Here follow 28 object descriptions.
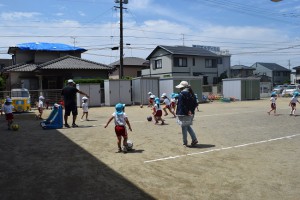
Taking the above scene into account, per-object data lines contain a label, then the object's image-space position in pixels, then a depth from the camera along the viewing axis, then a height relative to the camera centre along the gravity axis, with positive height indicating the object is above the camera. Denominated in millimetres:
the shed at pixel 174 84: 27328 +997
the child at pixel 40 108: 16423 -596
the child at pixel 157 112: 12781 -658
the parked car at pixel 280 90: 43438 +540
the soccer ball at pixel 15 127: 11594 -1077
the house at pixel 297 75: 68050 +4020
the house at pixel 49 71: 30219 +2466
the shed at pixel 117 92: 25812 +338
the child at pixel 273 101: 16188 -353
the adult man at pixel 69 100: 12008 -125
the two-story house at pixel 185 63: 45250 +4799
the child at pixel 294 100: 15484 -305
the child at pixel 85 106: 15008 -448
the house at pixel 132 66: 52219 +4867
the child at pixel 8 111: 11912 -512
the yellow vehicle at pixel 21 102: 20516 -313
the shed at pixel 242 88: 32094 +648
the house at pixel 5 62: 59303 +6723
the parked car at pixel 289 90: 39791 +496
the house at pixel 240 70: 62038 +4729
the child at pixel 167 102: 15119 -316
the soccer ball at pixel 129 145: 7559 -1160
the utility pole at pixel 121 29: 30805 +6531
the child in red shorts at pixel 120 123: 7508 -652
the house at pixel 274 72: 74062 +5269
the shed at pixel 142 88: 26734 +650
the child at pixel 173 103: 17033 -414
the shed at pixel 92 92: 24998 +340
